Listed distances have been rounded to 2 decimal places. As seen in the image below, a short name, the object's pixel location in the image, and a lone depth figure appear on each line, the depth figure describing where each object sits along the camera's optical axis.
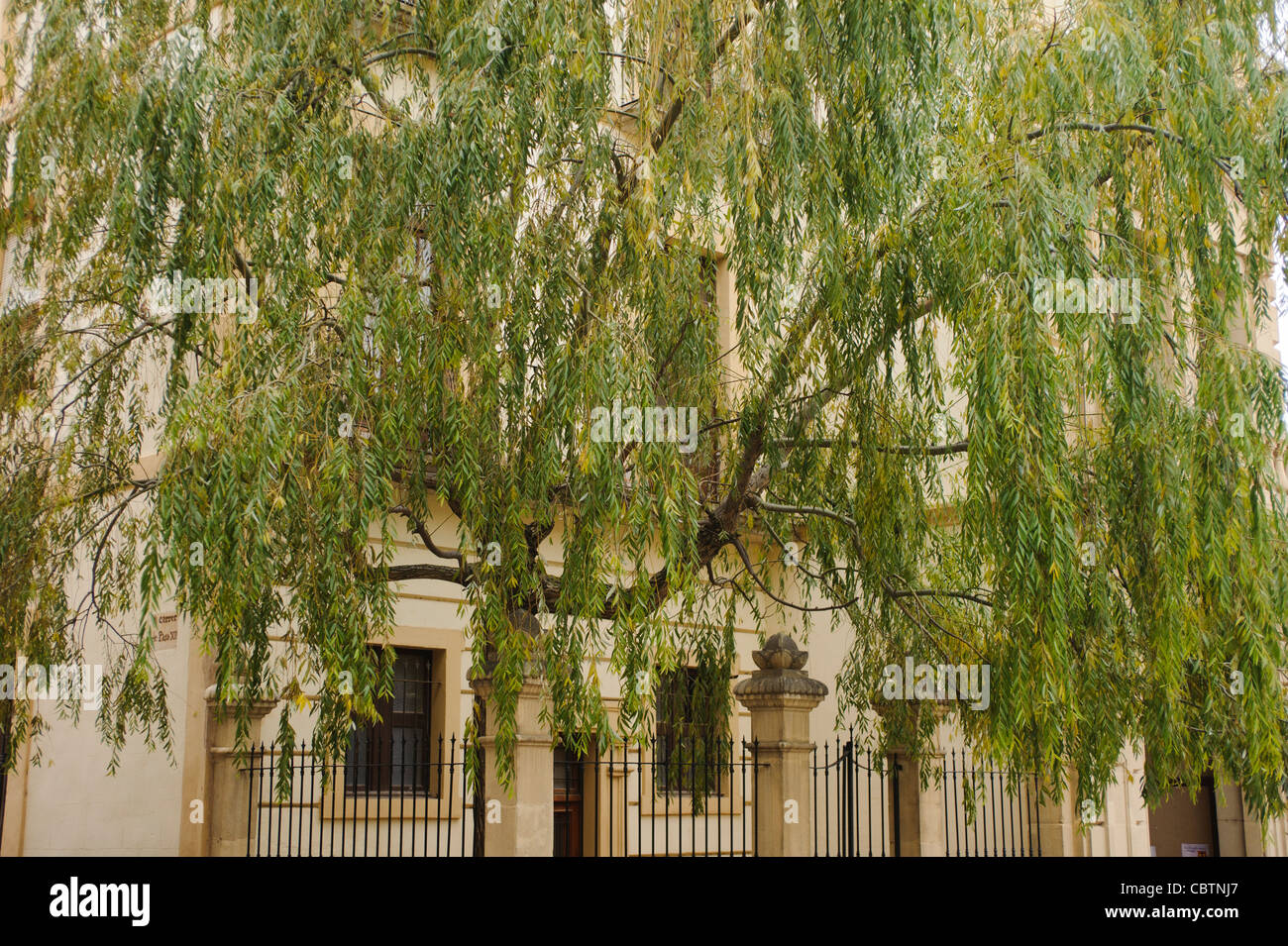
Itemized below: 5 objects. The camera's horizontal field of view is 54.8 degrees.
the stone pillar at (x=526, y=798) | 8.77
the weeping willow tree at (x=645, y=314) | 6.89
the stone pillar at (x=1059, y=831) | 13.15
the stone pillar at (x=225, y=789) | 9.84
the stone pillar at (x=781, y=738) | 10.08
